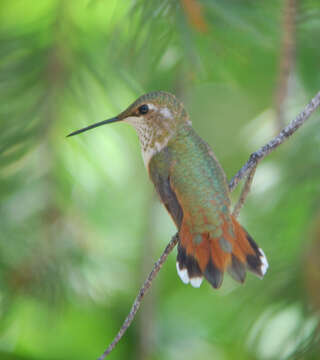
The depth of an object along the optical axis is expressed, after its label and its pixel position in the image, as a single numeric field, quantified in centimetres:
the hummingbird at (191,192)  230
